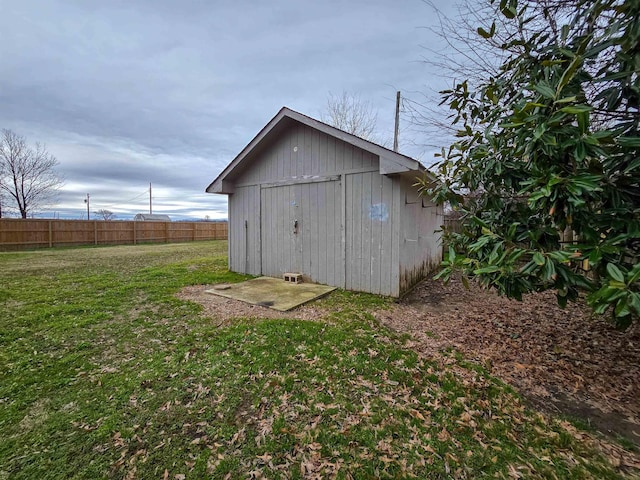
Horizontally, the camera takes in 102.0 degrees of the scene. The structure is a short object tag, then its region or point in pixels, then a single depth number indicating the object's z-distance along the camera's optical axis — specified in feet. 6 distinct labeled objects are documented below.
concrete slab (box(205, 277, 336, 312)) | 15.24
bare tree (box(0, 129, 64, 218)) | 60.18
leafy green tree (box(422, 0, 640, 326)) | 4.99
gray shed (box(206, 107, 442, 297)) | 16.43
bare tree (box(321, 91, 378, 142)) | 44.70
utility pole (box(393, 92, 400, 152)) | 38.17
